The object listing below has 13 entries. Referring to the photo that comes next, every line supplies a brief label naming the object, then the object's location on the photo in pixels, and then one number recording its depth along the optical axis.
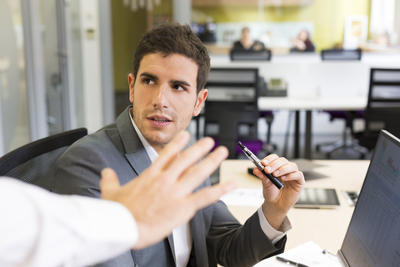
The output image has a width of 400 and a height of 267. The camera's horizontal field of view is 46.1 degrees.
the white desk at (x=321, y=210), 1.45
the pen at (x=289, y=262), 1.25
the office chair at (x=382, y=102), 3.70
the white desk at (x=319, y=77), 4.27
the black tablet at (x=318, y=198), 1.70
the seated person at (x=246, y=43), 6.54
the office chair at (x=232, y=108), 3.72
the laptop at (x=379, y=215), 0.84
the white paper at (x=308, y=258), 1.26
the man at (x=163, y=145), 1.15
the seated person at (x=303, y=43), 7.56
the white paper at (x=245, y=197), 1.73
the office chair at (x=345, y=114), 4.37
